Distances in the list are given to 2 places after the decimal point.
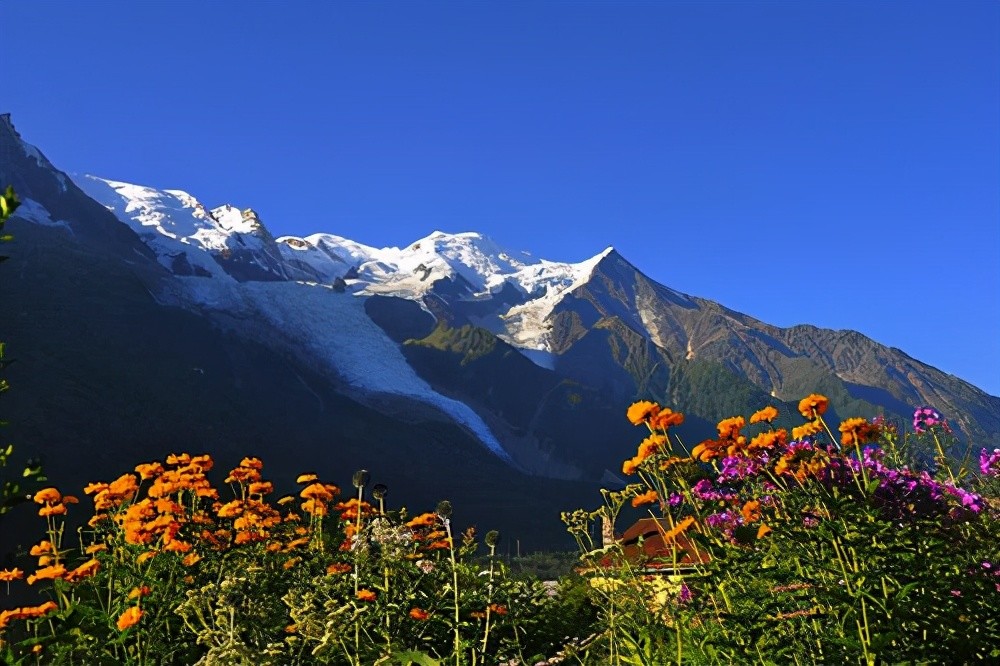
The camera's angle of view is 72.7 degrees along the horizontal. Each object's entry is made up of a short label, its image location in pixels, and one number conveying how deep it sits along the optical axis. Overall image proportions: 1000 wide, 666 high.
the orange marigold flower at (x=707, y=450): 3.80
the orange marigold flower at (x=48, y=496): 5.50
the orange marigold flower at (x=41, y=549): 5.28
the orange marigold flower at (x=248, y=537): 5.26
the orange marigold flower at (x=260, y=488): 6.07
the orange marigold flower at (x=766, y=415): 4.02
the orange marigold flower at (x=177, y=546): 4.77
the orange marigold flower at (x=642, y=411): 3.76
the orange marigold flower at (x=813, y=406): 3.98
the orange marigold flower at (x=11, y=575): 5.29
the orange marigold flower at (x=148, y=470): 5.62
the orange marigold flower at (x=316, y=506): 6.12
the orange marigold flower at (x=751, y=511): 3.79
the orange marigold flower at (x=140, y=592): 4.32
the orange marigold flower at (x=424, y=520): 5.89
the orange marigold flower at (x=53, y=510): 5.54
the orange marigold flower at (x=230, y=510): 5.42
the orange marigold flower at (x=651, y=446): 3.55
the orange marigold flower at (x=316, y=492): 6.05
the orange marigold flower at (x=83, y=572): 4.78
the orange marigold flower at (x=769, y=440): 3.73
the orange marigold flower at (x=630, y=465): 3.78
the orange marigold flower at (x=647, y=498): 3.65
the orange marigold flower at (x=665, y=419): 3.69
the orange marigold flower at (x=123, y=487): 5.65
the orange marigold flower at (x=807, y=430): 3.95
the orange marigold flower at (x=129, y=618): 3.82
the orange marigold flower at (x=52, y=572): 4.72
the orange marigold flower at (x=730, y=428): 3.89
